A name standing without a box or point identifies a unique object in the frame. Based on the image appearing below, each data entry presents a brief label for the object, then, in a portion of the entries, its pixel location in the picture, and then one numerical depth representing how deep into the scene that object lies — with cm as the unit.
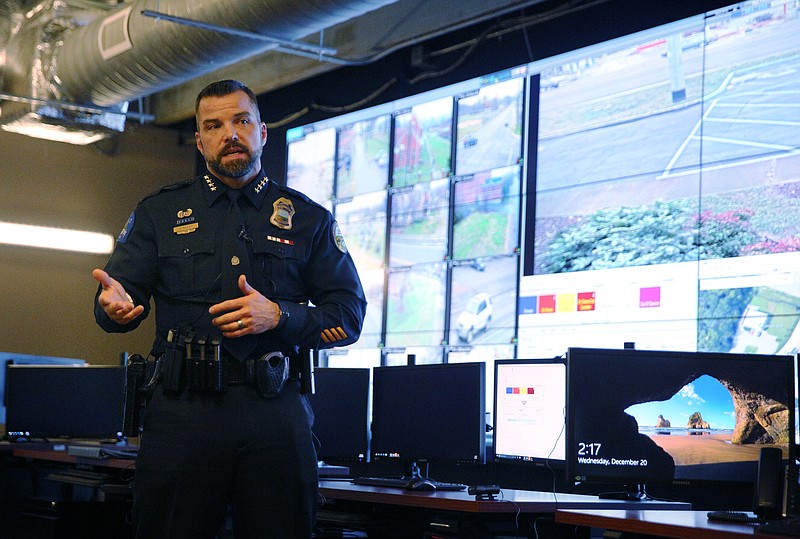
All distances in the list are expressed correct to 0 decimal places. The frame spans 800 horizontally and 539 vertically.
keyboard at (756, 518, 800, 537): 198
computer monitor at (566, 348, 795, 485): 309
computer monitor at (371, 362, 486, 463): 376
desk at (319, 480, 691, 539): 307
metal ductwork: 462
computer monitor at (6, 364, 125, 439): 555
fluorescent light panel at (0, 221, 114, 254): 735
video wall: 417
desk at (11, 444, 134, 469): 482
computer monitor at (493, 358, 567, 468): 366
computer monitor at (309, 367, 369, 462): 418
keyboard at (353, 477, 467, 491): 361
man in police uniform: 218
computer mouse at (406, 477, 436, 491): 349
